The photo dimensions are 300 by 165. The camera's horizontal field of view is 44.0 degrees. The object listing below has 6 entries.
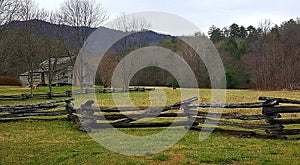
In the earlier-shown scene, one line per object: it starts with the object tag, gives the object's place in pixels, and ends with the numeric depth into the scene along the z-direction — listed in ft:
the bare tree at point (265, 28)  224.76
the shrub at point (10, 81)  164.94
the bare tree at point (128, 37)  148.46
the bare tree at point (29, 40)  94.90
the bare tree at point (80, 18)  123.54
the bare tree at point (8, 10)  77.05
